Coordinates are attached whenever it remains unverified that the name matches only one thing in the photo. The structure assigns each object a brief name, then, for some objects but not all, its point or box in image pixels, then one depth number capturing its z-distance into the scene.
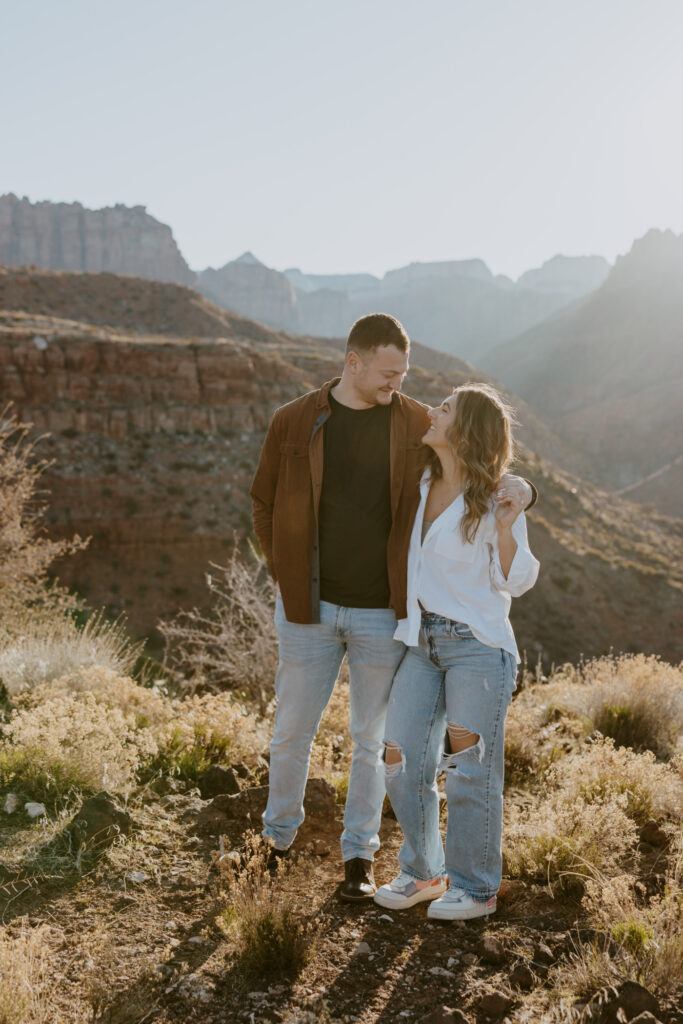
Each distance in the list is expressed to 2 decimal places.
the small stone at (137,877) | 3.14
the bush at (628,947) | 2.33
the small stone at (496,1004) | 2.30
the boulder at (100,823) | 3.37
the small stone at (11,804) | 3.55
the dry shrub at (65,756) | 3.74
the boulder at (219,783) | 3.99
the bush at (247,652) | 6.16
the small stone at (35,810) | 3.49
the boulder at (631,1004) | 2.15
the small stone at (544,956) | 2.57
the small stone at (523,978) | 2.46
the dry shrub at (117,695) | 4.76
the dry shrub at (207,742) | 4.17
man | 3.06
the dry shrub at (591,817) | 3.16
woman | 2.80
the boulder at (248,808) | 3.66
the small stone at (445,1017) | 2.21
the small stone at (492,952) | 2.59
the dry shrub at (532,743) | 4.51
